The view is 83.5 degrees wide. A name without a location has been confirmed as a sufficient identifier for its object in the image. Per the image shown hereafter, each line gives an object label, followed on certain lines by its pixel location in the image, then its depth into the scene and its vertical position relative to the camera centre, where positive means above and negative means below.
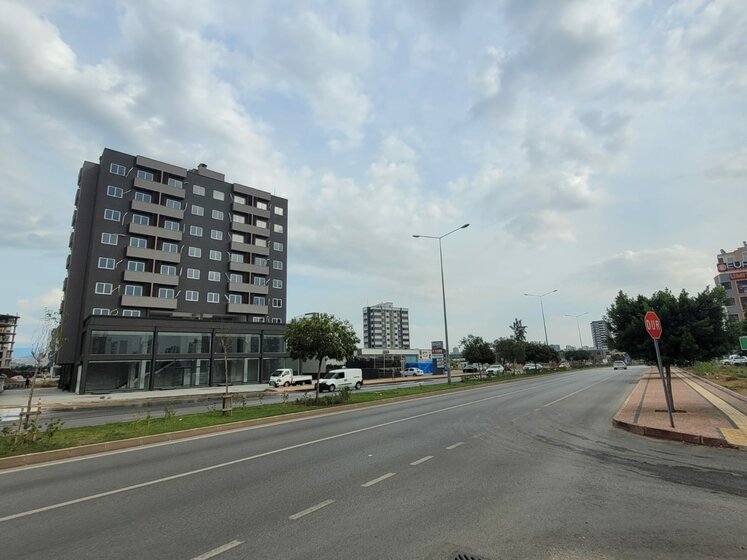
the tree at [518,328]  89.32 +7.67
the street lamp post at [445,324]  34.72 +3.45
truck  43.91 -0.76
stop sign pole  11.86 +0.95
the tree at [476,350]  46.94 +1.67
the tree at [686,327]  14.84 +1.08
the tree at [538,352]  64.06 +1.74
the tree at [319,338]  22.55 +1.74
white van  38.12 -0.84
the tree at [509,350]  53.03 +1.80
